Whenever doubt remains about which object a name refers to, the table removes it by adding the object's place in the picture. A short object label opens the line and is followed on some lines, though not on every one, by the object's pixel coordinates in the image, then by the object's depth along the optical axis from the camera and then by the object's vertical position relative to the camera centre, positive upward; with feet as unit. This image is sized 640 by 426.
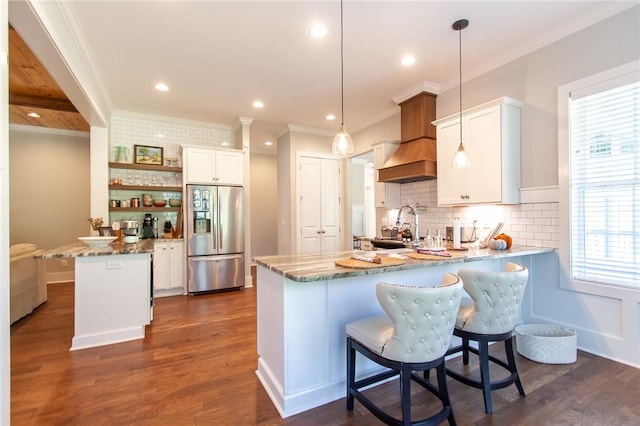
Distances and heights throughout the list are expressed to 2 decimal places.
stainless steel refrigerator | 15.51 -1.15
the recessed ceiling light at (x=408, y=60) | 10.59 +5.55
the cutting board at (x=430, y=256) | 7.39 -1.06
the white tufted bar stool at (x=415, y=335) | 4.89 -2.04
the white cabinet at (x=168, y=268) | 15.14 -2.65
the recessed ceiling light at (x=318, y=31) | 8.91 +5.56
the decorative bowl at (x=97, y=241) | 10.30 -0.86
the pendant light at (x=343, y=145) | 8.25 +1.95
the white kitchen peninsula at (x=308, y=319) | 6.20 -2.33
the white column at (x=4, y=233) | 4.59 -0.25
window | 7.97 +0.86
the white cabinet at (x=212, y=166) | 15.74 +2.70
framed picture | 16.06 +3.30
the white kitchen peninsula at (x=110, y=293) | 9.34 -2.50
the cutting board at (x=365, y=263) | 6.18 -1.04
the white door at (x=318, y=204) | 18.34 +0.69
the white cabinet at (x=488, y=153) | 9.91 +2.12
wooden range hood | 12.45 +3.06
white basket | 8.15 -3.69
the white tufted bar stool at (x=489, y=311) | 6.09 -1.99
